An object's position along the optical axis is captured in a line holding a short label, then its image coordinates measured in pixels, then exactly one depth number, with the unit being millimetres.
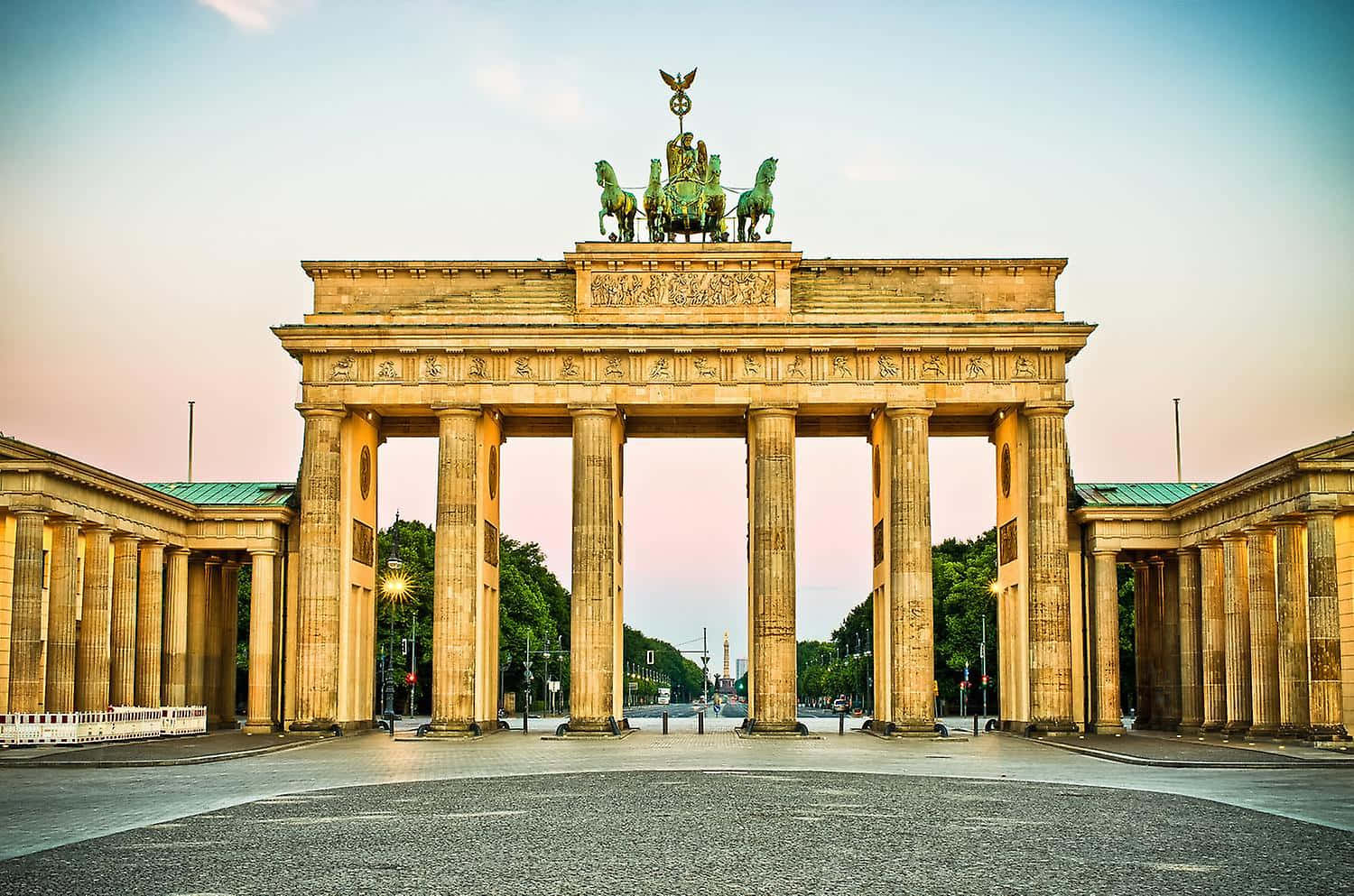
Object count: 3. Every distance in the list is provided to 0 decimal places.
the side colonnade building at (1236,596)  42125
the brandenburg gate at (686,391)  53500
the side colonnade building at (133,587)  43719
